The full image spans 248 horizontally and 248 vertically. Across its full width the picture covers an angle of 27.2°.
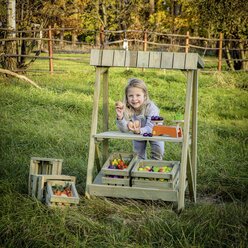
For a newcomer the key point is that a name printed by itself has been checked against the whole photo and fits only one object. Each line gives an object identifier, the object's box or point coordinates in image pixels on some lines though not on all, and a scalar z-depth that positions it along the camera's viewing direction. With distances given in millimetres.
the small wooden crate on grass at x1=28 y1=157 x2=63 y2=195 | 5034
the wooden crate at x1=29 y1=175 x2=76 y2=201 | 4570
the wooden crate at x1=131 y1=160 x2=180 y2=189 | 4574
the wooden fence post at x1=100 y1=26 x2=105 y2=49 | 17550
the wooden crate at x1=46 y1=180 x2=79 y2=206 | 4305
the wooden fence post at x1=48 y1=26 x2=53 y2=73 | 16188
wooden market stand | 4371
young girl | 5034
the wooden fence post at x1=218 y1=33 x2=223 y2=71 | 18011
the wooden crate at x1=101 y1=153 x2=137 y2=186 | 4633
